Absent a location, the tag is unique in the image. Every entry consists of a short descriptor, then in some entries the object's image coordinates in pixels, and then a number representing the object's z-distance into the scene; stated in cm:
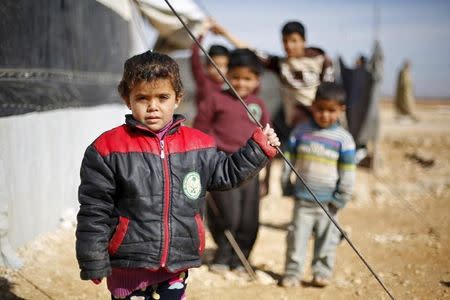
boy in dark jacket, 193
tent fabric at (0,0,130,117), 318
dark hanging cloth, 652
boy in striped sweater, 337
